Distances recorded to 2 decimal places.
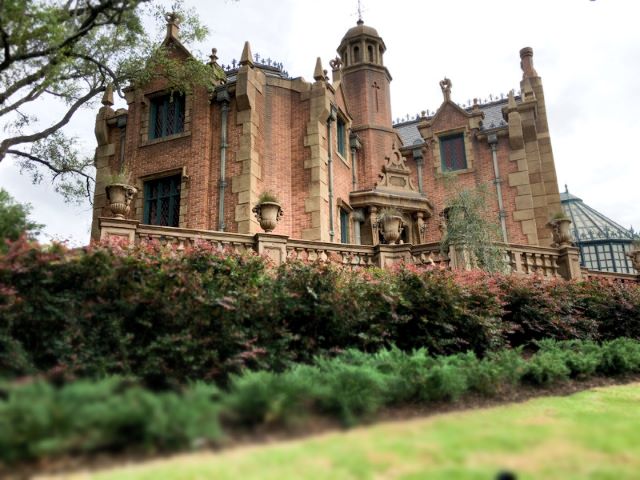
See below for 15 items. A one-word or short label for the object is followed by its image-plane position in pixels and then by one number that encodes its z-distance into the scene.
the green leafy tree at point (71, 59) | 10.84
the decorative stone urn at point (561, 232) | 14.98
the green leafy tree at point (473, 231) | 14.10
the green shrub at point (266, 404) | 3.98
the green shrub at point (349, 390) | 4.64
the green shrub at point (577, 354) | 8.84
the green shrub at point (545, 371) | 8.18
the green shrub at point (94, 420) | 3.33
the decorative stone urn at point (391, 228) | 13.87
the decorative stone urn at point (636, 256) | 16.21
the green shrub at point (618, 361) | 9.36
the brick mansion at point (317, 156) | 17.66
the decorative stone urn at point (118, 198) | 11.85
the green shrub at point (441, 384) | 6.46
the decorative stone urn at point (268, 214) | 12.46
